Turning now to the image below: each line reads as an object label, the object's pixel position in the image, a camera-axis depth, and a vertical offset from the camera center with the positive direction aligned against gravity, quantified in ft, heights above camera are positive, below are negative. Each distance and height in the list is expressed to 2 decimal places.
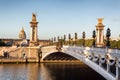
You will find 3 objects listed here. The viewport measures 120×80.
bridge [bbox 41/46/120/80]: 88.02 -6.09
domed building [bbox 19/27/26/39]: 593.01 +13.14
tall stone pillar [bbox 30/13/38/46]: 333.42 +10.52
